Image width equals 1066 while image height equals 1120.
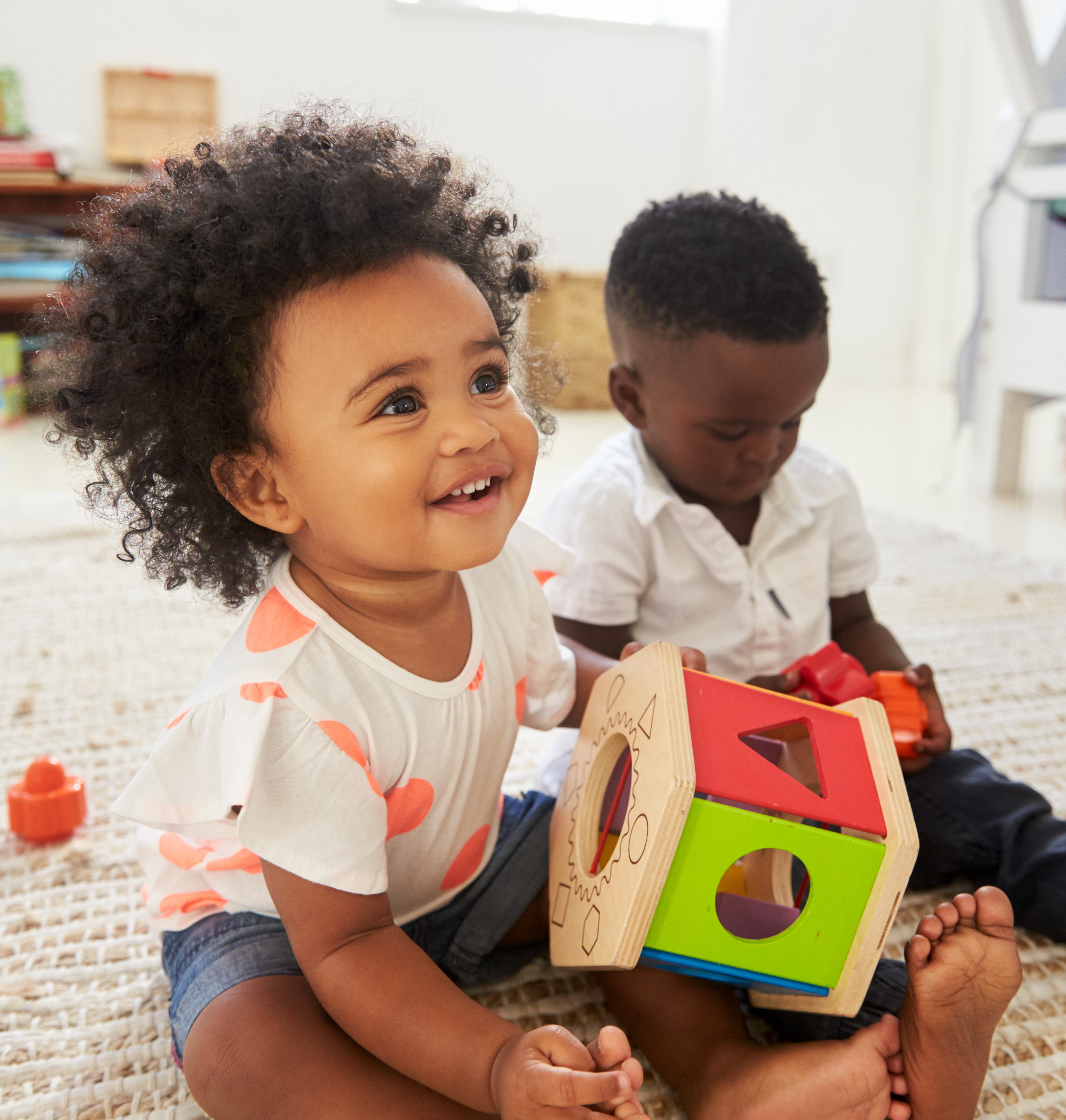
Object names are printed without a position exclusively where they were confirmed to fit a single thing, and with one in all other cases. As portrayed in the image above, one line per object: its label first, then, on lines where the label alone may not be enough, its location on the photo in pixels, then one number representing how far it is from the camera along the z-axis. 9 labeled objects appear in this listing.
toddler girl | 0.51
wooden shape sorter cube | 0.52
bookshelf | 2.62
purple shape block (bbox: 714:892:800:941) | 0.63
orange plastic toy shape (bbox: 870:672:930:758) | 0.78
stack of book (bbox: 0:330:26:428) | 2.65
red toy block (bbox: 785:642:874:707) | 0.77
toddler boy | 0.83
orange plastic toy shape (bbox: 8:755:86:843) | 0.82
